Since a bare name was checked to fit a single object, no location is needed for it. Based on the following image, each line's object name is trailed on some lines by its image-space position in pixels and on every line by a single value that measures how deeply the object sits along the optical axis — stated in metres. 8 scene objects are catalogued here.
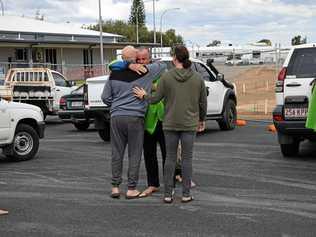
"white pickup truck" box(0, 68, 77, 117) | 20.62
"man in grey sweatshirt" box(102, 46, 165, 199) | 7.53
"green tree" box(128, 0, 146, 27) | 114.64
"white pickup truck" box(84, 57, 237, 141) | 14.01
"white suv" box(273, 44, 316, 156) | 9.80
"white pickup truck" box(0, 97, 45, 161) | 11.16
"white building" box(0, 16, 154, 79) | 45.75
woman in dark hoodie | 7.15
